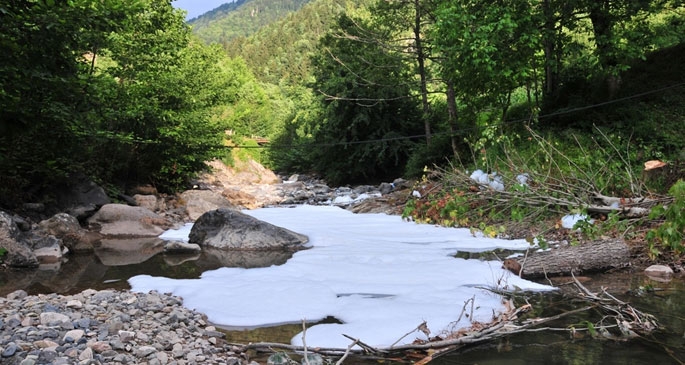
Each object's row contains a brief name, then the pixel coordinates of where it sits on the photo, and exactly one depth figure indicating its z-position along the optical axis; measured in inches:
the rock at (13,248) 242.4
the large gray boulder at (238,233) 298.2
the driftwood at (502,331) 124.9
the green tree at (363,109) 720.3
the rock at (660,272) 195.2
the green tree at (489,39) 371.2
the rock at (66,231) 297.4
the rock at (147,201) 449.7
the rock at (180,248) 293.0
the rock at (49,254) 258.8
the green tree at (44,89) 207.2
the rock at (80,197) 362.9
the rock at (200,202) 462.6
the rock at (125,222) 352.2
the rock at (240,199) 571.1
